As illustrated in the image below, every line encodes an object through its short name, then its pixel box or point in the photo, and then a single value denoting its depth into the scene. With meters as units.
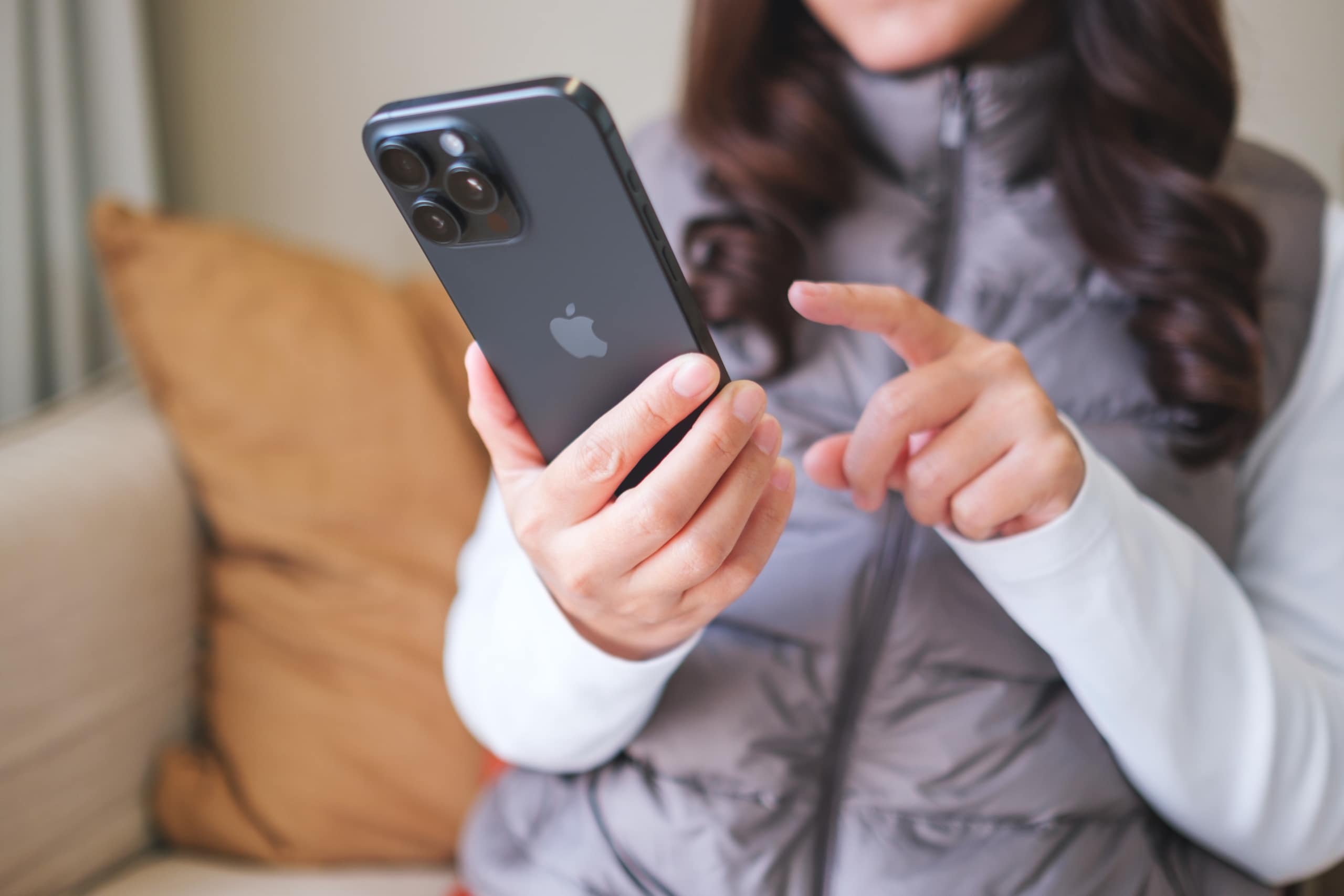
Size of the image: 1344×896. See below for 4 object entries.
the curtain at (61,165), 0.99
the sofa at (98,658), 0.72
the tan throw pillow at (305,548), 0.86
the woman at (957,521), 0.45
